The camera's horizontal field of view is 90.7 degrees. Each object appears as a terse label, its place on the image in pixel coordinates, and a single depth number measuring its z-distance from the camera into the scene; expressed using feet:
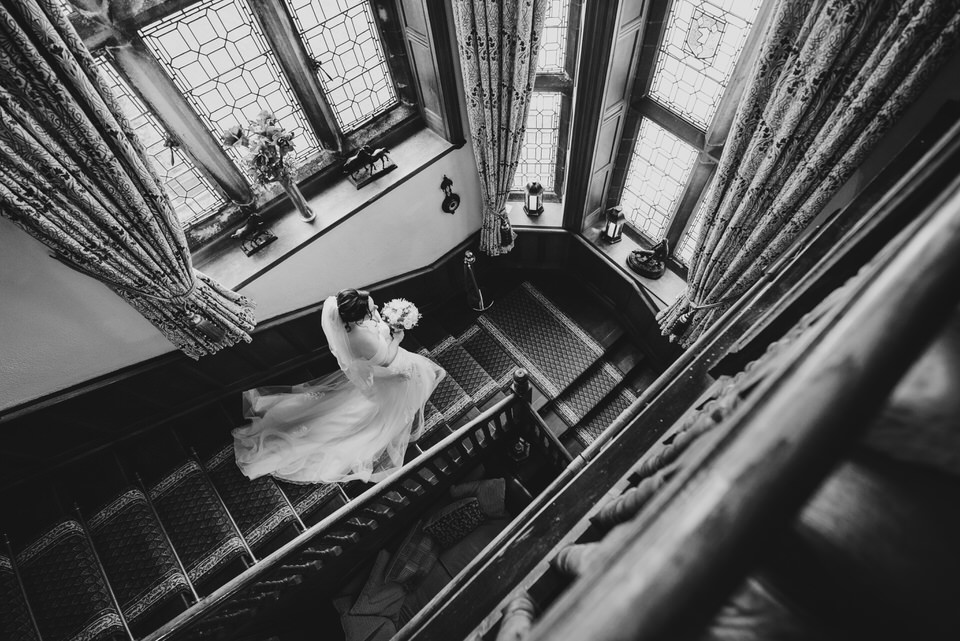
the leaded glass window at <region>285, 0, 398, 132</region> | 9.23
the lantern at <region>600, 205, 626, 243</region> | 13.24
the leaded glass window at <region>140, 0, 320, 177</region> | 7.97
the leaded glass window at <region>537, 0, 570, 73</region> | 10.00
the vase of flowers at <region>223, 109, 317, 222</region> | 9.23
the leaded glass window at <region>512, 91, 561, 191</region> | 12.00
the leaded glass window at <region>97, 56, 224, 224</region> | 7.93
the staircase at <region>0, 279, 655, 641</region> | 8.20
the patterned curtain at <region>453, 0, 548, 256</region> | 8.61
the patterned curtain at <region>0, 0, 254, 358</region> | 5.81
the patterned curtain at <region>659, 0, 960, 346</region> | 5.25
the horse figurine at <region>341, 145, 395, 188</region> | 10.85
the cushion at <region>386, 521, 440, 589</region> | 10.87
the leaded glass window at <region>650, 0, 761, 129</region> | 8.52
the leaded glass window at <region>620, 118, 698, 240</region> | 11.22
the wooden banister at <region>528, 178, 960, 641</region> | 1.14
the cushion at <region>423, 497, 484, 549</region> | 11.20
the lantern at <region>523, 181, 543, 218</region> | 13.62
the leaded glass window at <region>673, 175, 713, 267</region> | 11.69
